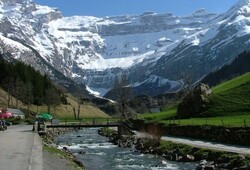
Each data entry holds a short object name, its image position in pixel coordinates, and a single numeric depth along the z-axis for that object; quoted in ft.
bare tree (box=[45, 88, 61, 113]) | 620.45
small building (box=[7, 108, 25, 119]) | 489.91
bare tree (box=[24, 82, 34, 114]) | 579.27
